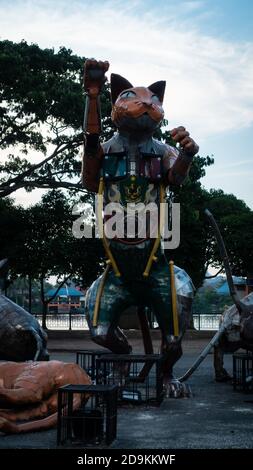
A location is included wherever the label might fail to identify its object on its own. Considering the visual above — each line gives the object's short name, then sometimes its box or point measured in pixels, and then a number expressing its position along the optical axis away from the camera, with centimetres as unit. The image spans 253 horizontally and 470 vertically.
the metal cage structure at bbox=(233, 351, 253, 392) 759
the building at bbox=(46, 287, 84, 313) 3703
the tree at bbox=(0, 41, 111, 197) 1516
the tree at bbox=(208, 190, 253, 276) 2312
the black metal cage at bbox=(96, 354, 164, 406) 660
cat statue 734
